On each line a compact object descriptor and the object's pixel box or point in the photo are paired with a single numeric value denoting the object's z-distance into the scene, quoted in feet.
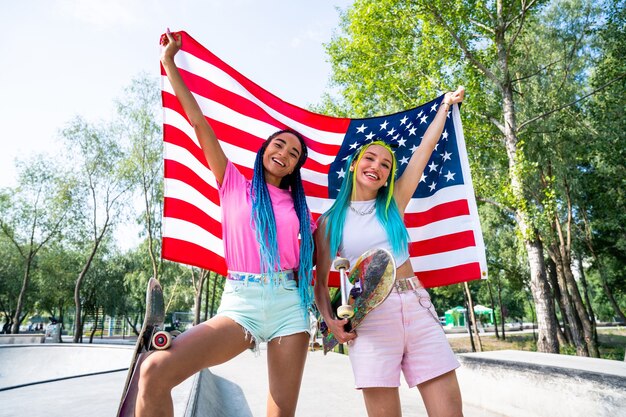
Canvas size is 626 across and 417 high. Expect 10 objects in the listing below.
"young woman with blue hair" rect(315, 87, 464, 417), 7.33
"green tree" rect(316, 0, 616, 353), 33.14
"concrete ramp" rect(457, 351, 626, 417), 11.96
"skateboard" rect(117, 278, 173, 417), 5.96
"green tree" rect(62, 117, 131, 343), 72.43
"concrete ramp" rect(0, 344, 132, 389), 41.11
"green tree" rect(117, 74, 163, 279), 67.92
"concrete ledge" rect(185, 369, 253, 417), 13.00
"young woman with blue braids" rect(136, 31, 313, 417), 6.73
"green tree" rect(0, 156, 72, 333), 76.74
